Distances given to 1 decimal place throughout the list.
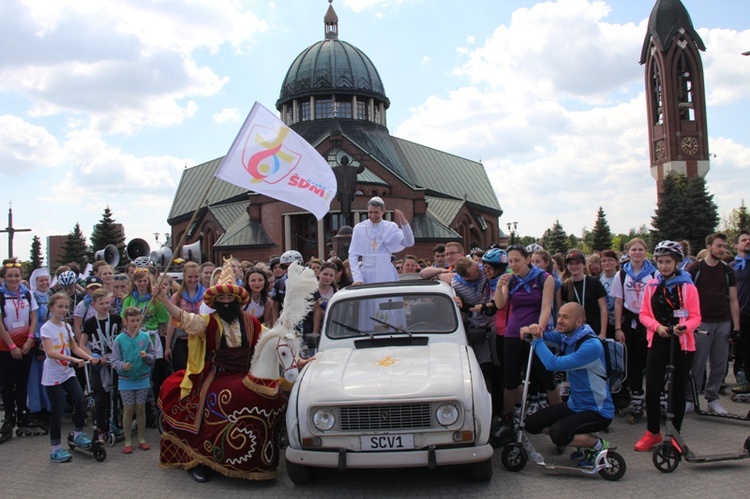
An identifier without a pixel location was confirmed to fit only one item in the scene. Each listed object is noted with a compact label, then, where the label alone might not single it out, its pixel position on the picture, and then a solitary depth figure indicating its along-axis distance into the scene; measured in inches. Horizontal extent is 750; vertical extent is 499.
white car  195.2
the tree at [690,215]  1978.3
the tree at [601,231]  2679.6
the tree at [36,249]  3137.1
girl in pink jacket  235.1
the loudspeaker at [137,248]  806.5
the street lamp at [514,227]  1941.8
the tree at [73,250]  2556.6
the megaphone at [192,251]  807.1
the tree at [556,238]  2883.9
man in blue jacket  221.6
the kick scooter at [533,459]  211.0
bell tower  2214.6
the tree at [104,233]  2491.4
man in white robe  333.7
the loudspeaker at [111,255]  657.0
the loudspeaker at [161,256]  792.9
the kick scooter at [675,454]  217.0
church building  1631.4
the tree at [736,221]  1929.1
